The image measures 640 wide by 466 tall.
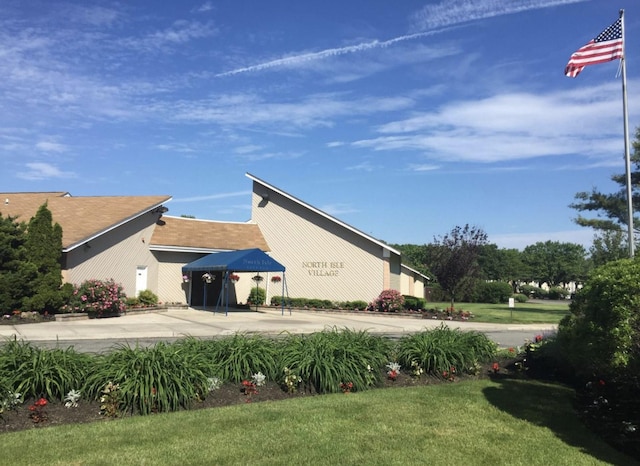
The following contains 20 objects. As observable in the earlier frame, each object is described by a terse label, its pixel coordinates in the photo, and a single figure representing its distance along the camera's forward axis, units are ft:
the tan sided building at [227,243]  83.87
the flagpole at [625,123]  54.13
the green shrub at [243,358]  25.12
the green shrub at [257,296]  98.68
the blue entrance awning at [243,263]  78.69
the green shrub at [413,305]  90.74
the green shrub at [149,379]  21.52
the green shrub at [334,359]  25.64
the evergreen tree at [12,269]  62.28
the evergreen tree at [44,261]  65.05
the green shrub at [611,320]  18.38
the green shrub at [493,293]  161.38
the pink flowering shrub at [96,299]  69.21
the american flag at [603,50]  53.42
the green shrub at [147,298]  84.94
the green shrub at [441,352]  29.12
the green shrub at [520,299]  177.67
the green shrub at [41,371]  21.16
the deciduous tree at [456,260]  87.81
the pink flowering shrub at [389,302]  89.71
